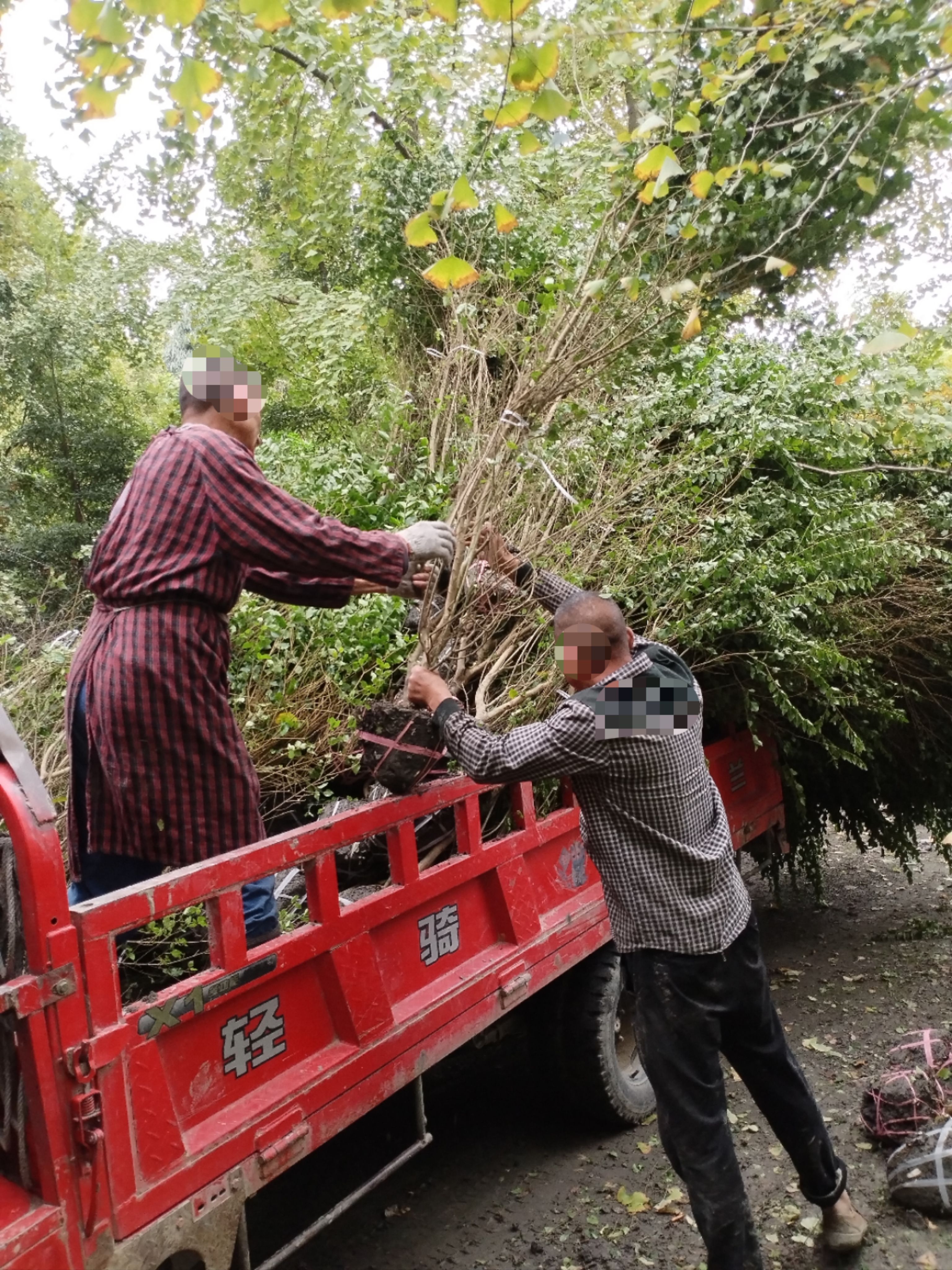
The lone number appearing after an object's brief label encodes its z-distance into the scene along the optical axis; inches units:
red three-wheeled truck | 64.9
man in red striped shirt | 84.8
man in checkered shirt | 94.4
